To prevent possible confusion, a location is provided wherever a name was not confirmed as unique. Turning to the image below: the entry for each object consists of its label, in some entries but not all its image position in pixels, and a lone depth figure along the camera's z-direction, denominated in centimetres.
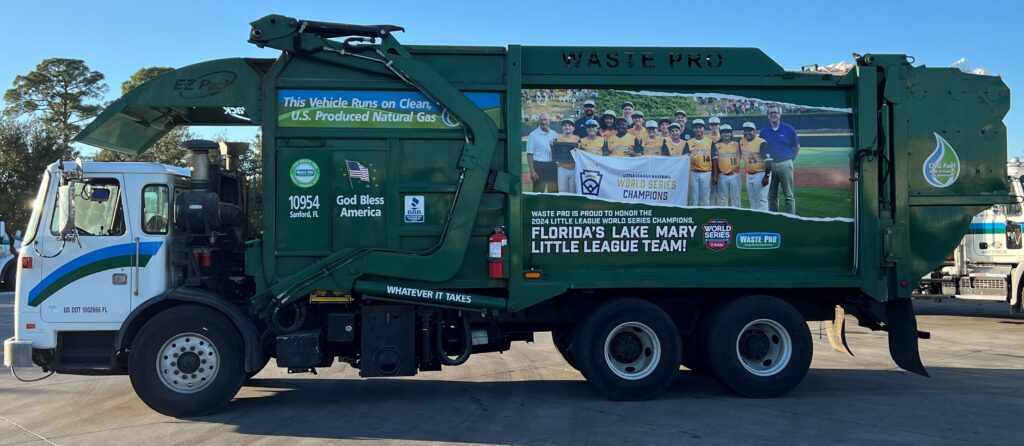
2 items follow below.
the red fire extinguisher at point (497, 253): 755
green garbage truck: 737
